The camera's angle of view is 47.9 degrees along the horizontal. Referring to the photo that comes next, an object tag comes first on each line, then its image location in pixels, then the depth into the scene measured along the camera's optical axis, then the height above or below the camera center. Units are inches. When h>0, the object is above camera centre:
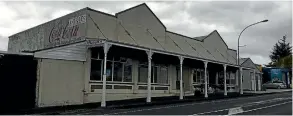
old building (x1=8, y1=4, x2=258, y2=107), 676.1 +57.7
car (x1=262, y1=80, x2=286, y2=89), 1916.8 -22.6
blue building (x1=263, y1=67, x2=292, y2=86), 2105.1 +45.1
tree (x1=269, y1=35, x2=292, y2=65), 3260.8 +308.1
